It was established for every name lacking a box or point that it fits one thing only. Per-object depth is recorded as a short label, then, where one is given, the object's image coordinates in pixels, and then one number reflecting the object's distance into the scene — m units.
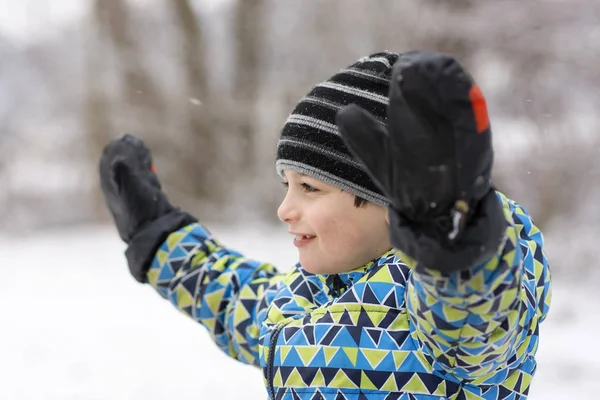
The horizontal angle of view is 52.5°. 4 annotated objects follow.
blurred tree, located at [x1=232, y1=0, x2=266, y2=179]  6.98
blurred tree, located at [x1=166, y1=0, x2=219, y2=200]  6.99
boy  0.74
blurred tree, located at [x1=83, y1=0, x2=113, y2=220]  6.95
